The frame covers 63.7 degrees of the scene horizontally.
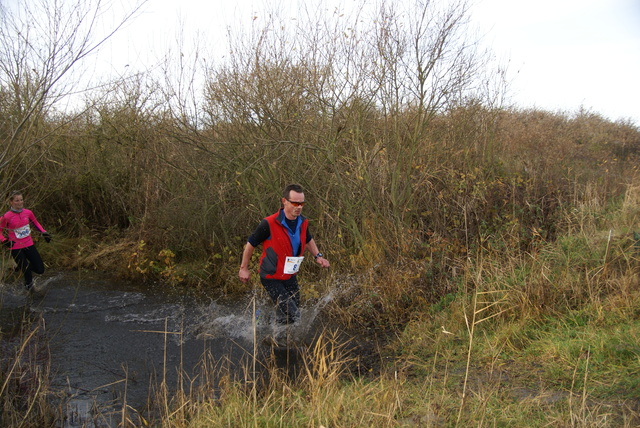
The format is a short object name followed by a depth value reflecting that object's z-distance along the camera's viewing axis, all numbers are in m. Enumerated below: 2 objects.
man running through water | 5.35
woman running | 7.94
